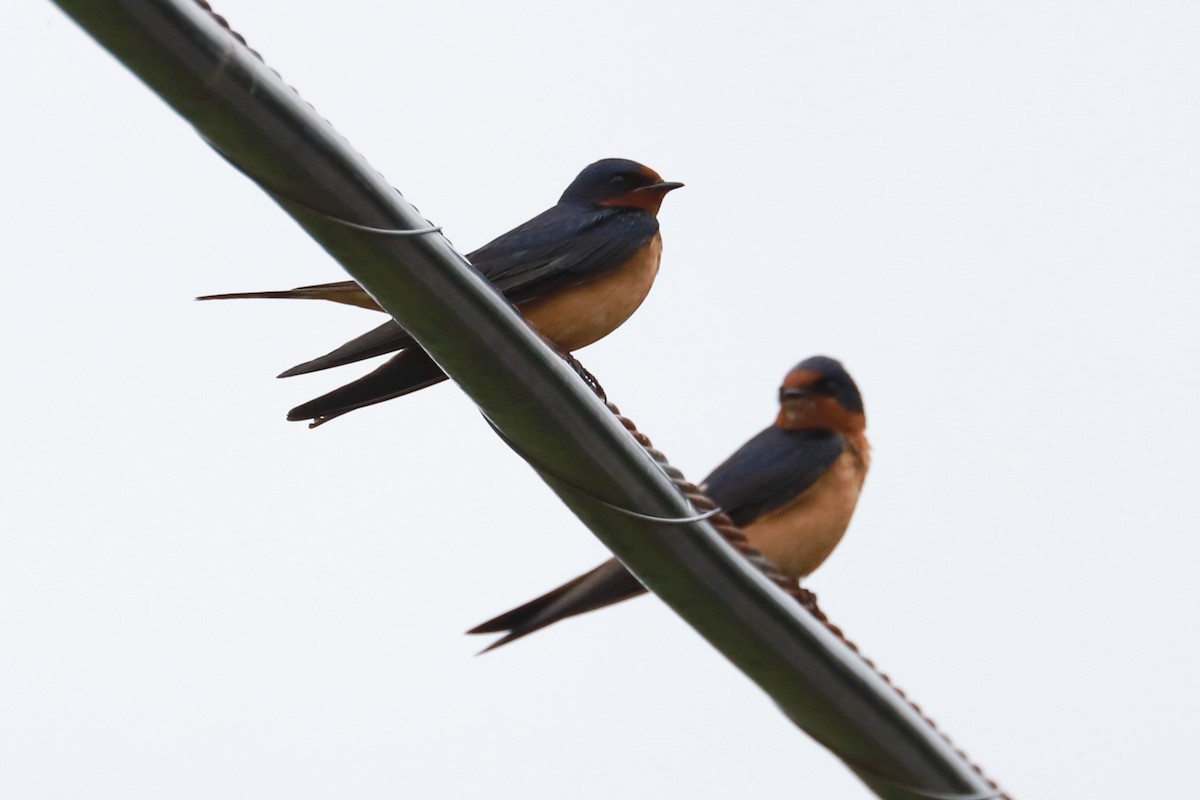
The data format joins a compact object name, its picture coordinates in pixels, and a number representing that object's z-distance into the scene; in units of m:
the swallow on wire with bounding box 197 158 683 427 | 8.13
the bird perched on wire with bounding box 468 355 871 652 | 8.34
